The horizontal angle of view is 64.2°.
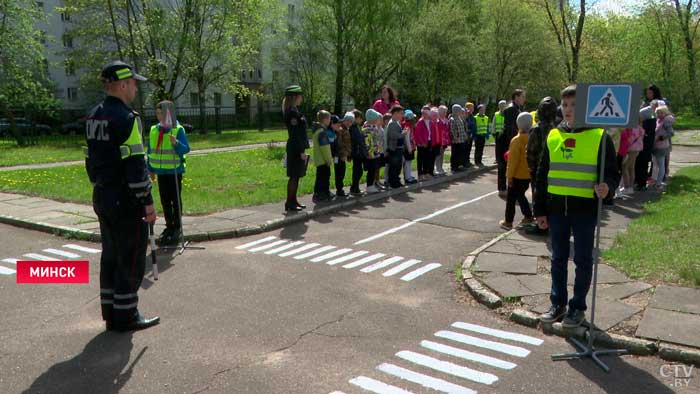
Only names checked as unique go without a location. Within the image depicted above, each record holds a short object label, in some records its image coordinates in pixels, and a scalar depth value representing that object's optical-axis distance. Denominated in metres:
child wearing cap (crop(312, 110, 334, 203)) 11.12
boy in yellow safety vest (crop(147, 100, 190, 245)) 8.28
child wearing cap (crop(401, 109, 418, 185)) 13.64
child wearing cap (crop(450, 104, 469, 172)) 15.50
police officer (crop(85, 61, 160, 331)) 5.04
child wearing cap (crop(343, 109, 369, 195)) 12.12
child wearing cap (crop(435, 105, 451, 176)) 14.73
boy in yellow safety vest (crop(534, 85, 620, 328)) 4.93
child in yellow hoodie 8.68
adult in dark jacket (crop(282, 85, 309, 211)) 10.01
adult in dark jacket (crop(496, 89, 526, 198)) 12.28
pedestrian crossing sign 4.55
